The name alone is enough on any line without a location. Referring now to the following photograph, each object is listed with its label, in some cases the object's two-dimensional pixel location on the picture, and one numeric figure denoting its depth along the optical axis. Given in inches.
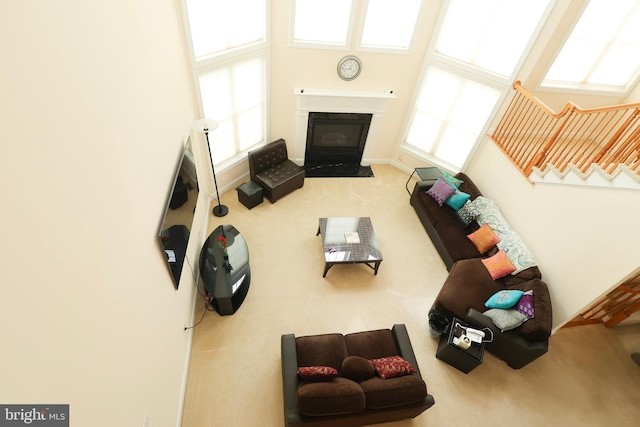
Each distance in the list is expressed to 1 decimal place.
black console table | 163.2
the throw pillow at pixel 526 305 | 156.6
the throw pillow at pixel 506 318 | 154.3
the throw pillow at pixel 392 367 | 126.4
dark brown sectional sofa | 153.5
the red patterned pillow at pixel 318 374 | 121.9
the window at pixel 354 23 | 197.5
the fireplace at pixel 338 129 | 234.1
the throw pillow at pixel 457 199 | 219.0
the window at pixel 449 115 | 222.1
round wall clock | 218.1
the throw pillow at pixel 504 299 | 162.4
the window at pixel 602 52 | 189.5
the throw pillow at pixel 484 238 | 200.1
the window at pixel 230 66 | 169.0
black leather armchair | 230.4
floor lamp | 170.7
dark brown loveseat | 112.7
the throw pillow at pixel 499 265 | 184.9
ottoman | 224.8
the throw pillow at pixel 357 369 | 123.0
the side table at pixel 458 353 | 152.9
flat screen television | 120.2
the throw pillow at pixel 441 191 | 222.7
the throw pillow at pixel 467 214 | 213.2
